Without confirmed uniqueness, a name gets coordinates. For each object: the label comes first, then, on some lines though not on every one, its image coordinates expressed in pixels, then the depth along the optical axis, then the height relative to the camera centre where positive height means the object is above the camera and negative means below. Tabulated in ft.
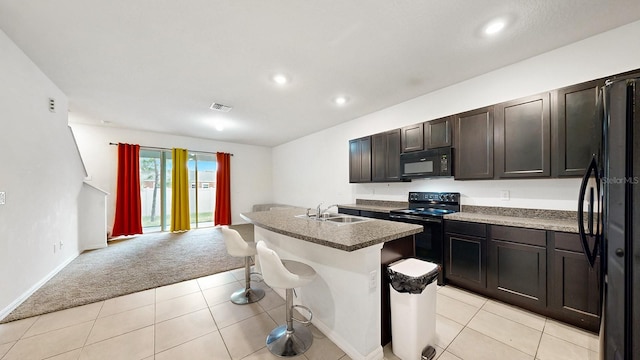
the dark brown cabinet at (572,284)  6.02 -3.07
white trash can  5.05 -3.11
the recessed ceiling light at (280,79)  9.39 +4.49
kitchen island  5.11 -2.45
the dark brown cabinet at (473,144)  8.48 +1.41
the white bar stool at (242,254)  7.66 -2.60
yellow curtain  19.16 -1.01
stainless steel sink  7.87 -1.48
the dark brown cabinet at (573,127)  6.47 +1.58
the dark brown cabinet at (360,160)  13.39 +1.25
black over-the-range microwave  9.59 +0.74
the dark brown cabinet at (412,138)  10.66 +2.08
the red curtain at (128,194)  17.10 -1.01
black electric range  8.96 -1.69
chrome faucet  7.79 -1.23
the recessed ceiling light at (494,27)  6.31 +4.53
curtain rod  18.41 +2.88
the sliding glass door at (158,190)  18.95 -0.79
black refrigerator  3.42 -0.69
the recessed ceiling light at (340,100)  11.66 +4.41
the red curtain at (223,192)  21.53 -1.18
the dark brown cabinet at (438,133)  9.60 +2.12
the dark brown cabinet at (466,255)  7.88 -2.89
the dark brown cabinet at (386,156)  11.78 +1.31
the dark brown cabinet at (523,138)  7.25 +1.44
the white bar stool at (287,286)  5.04 -2.51
